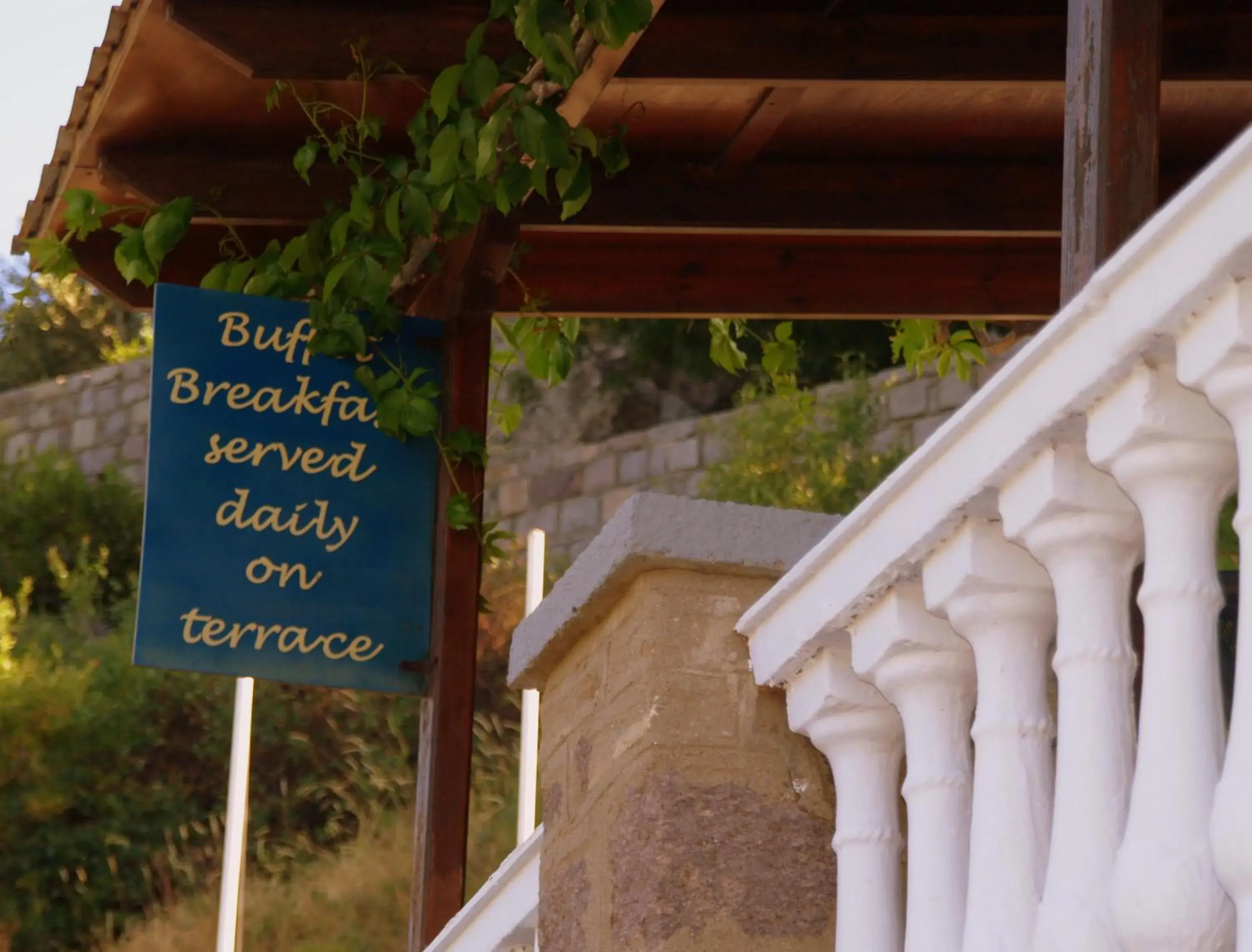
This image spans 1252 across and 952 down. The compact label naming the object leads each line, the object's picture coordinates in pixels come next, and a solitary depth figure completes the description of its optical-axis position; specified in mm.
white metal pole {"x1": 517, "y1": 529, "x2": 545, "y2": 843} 11414
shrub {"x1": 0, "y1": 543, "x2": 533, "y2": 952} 21172
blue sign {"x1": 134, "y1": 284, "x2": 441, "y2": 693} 7402
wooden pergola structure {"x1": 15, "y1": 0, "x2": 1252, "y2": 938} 7680
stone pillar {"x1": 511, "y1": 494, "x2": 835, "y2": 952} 3604
